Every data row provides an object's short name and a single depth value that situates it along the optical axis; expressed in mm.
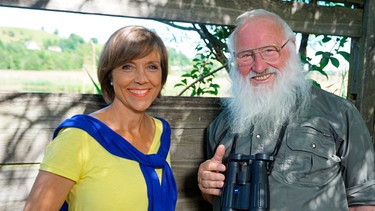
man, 2186
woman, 1728
